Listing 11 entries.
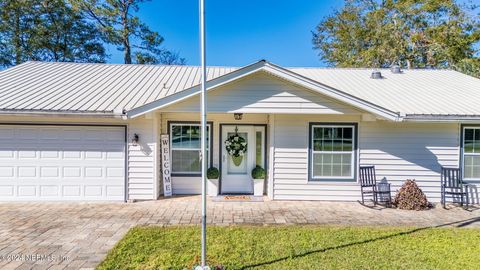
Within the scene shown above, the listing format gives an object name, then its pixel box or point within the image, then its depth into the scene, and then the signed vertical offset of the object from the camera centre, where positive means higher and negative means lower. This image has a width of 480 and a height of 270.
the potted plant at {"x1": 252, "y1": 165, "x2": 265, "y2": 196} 8.38 -1.24
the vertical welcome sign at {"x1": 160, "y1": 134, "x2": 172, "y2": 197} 8.14 -0.81
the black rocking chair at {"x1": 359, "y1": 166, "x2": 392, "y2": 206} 7.72 -1.24
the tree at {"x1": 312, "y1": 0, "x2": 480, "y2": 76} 16.92 +7.06
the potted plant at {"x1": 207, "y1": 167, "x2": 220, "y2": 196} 8.31 -1.26
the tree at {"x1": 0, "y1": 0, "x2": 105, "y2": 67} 18.11 +7.00
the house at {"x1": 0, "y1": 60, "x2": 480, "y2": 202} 7.26 +0.06
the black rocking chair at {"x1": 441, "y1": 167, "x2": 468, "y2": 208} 7.67 -1.18
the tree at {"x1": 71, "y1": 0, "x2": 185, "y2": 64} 19.58 +7.82
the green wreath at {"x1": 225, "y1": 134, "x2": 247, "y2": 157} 8.58 -0.23
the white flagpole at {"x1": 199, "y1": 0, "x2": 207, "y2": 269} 3.73 +0.27
